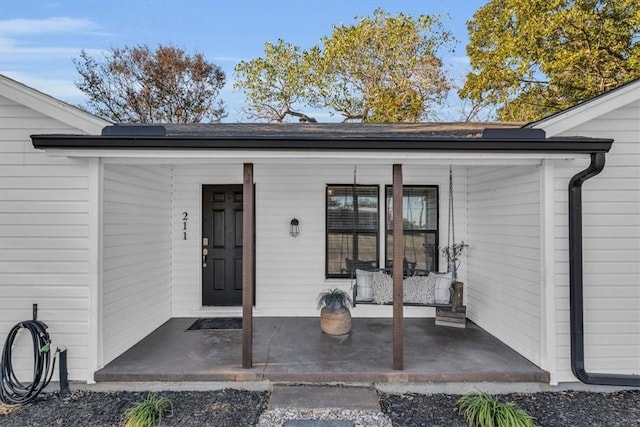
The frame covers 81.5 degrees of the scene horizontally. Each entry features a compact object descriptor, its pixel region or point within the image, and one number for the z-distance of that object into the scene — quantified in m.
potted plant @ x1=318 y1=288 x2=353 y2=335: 4.55
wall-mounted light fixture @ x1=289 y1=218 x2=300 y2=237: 5.34
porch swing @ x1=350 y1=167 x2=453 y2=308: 4.42
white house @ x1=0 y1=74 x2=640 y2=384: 3.26
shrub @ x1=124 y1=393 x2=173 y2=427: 2.79
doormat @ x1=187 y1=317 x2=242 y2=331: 4.82
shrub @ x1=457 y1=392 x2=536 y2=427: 2.71
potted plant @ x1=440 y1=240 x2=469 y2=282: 5.22
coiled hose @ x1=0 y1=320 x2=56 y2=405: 3.23
